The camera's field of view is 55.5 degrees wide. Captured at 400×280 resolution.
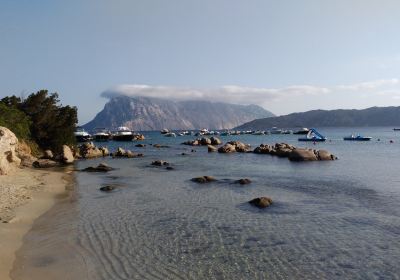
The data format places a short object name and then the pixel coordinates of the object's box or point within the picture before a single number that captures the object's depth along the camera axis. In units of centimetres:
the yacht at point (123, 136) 14250
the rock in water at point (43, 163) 4919
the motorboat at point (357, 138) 11439
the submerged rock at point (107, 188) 3219
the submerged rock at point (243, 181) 3648
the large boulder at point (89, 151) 6938
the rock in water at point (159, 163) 5450
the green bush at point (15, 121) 5177
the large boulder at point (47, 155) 5700
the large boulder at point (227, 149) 7950
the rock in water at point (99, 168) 4732
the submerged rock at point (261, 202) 2546
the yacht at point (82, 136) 12291
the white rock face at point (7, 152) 3616
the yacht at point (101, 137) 14562
